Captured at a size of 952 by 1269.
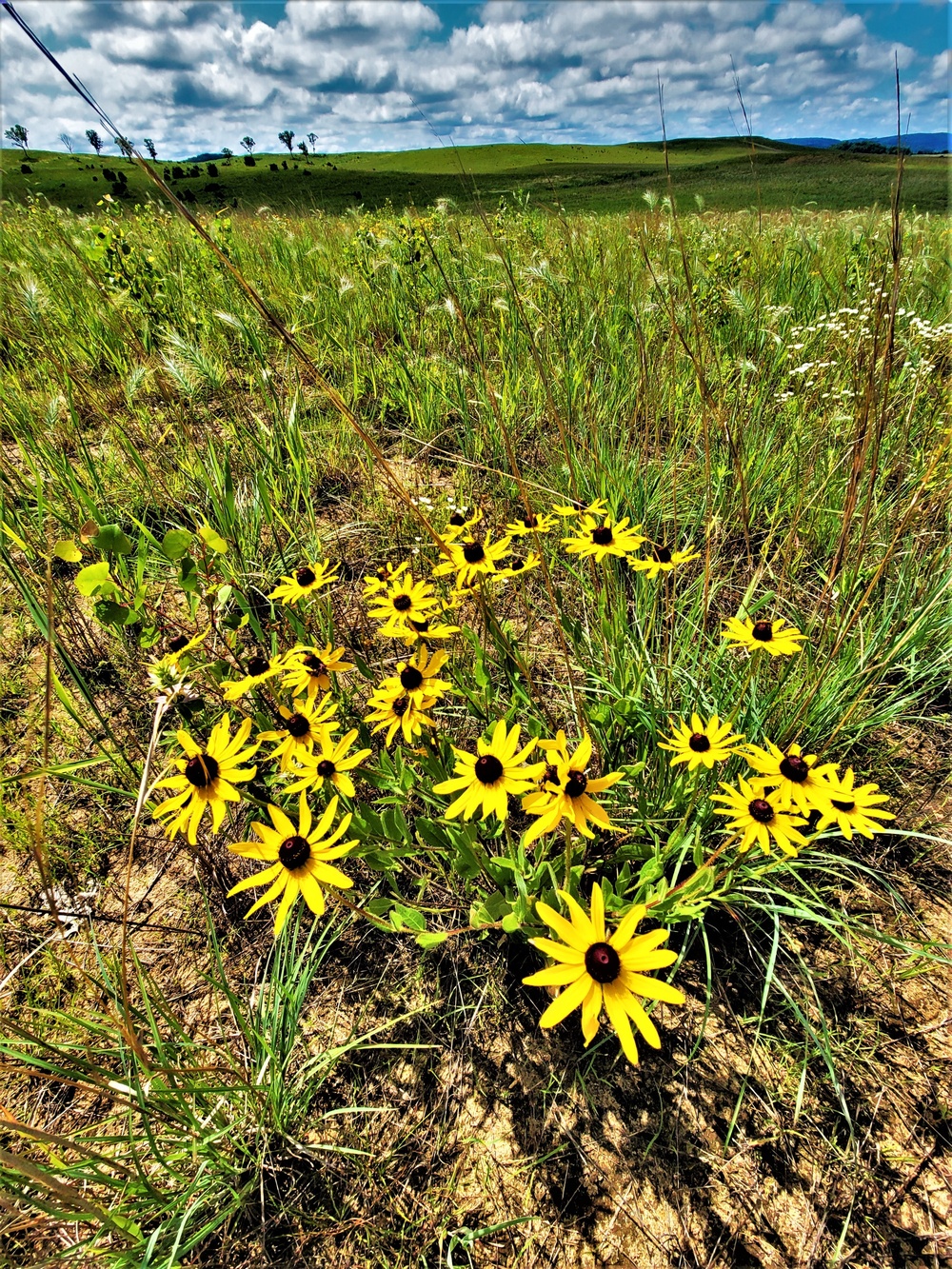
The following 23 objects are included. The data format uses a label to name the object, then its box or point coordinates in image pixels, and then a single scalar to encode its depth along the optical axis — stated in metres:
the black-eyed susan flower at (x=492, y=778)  0.38
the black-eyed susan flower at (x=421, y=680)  0.43
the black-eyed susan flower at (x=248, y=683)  0.42
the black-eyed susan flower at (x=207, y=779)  0.39
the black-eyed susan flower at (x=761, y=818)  0.38
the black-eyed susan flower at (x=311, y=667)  0.45
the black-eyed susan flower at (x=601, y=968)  0.31
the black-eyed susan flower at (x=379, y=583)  0.49
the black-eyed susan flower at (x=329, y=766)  0.40
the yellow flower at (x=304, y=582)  0.48
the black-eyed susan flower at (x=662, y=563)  0.49
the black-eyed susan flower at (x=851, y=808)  0.38
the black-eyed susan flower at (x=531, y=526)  0.47
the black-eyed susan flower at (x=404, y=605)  0.47
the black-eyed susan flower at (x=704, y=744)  0.41
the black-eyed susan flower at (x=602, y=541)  0.50
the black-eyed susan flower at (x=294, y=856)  0.36
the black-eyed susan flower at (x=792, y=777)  0.38
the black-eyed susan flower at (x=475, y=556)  0.49
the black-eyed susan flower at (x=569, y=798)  0.36
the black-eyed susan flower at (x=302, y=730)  0.41
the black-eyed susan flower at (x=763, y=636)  0.44
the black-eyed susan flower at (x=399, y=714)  0.42
